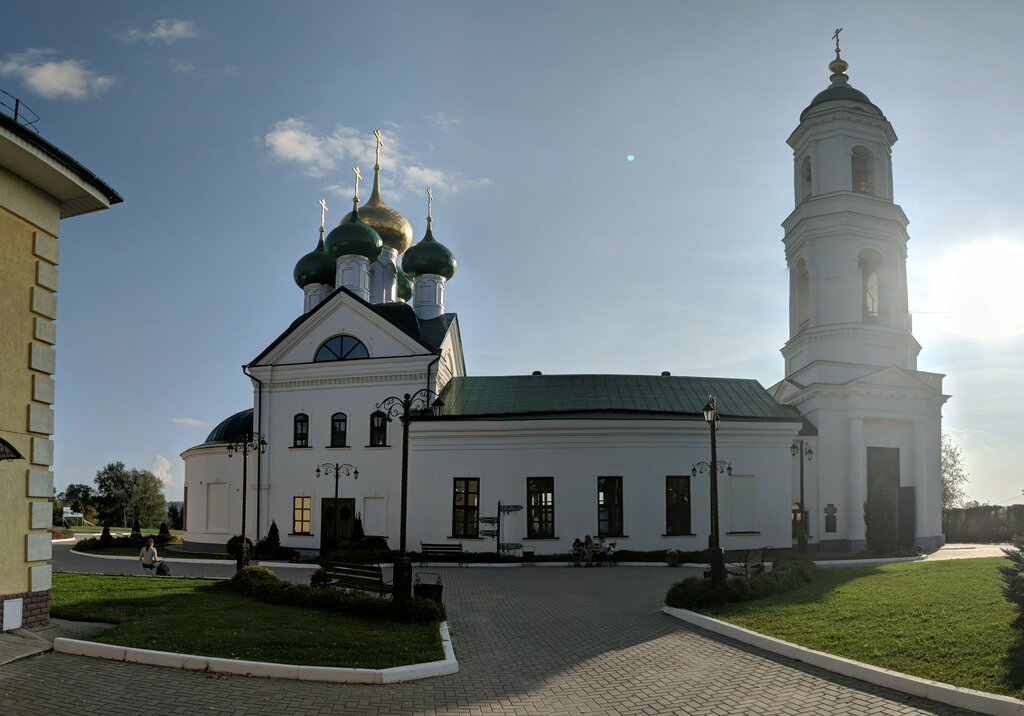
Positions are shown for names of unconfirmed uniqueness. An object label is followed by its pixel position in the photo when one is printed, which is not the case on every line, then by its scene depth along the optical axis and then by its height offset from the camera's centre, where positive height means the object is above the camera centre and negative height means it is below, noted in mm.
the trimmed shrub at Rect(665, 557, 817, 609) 14539 -2700
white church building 28016 +999
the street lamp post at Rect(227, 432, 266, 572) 29878 +214
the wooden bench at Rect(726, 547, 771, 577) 18134 -2732
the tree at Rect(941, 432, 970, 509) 56719 -1864
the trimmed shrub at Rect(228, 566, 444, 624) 12930 -2716
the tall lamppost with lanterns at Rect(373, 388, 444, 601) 13266 -1958
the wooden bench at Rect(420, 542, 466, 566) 26630 -3477
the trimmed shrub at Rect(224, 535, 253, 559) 29153 -3735
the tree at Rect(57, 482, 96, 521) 73750 -5119
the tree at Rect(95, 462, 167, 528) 70688 -4400
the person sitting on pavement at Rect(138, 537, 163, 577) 22125 -3170
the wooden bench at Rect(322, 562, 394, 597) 14789 -2525
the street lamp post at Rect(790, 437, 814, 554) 27750 -56
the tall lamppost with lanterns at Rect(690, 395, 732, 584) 15023 -1610
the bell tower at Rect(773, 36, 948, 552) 29812 +3943
